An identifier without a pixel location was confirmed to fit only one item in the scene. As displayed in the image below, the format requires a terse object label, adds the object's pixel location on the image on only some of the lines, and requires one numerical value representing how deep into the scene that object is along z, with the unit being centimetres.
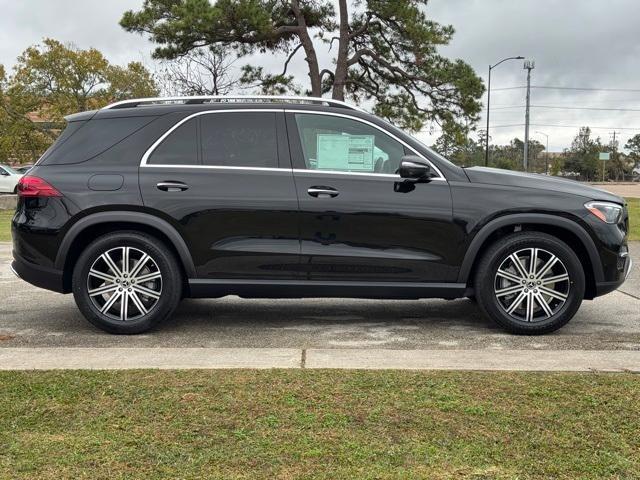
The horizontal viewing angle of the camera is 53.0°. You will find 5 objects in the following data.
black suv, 494
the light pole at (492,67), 3972
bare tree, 2305
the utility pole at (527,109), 4427
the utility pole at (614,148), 9118
